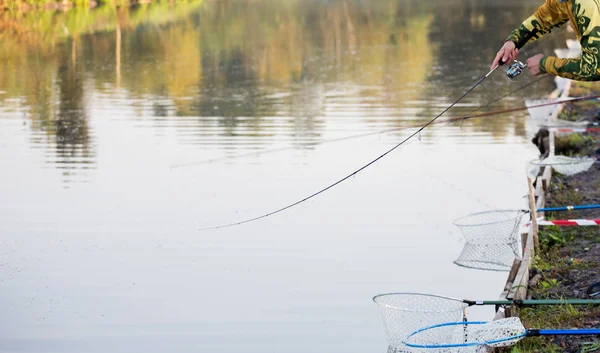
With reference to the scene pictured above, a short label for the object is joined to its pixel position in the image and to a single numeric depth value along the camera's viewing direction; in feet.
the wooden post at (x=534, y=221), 53.26
